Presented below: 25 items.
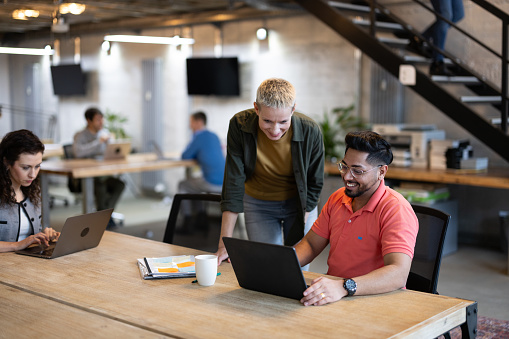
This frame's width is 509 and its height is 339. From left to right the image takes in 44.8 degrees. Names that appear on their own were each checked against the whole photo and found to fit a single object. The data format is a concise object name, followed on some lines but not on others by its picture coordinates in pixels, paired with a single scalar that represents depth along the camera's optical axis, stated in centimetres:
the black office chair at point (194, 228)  309
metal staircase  505
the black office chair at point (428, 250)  244
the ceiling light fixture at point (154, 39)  933
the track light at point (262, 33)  829
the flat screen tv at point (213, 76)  870
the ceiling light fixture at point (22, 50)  678
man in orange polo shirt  223
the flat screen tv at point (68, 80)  1021
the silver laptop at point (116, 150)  686
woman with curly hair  293
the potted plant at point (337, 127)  702
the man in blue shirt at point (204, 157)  672
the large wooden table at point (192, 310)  176
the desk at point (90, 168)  596
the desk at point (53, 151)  845
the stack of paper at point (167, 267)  233
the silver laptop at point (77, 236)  260
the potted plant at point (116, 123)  1027
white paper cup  220
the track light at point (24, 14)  657
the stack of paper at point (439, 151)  595
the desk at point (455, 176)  529
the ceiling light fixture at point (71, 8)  694
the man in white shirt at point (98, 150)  700
